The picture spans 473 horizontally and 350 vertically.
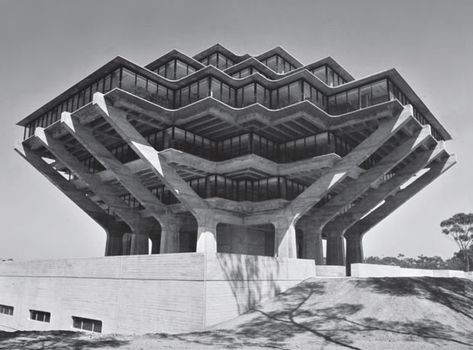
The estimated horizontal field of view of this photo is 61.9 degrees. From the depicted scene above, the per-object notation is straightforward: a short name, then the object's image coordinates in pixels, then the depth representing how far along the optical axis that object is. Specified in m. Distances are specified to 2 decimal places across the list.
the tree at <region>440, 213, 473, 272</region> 72.22
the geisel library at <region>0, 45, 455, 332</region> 31.95
